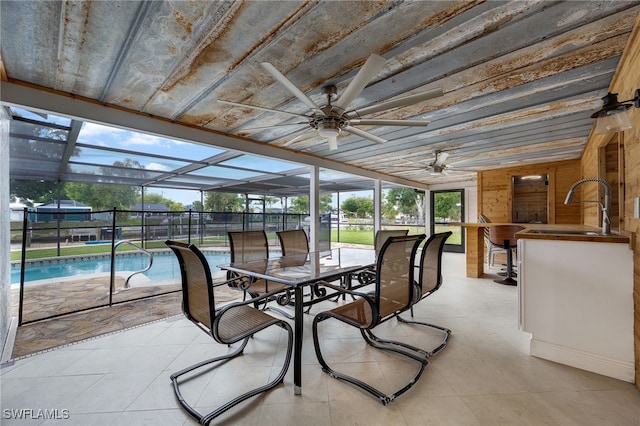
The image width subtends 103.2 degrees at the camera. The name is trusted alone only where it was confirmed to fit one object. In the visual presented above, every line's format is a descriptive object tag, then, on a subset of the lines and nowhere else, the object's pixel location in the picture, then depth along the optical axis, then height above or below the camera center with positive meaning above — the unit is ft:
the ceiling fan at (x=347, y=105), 5.00 +2.75
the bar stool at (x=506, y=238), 13.69 -1.14
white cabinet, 5.84 -2.14
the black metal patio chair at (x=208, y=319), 4.87 -2.41
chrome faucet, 6.56 +0.17
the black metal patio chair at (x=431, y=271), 7.07 -1.65
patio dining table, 5.68 -1.58
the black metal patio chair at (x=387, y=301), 5.53 -1.97
